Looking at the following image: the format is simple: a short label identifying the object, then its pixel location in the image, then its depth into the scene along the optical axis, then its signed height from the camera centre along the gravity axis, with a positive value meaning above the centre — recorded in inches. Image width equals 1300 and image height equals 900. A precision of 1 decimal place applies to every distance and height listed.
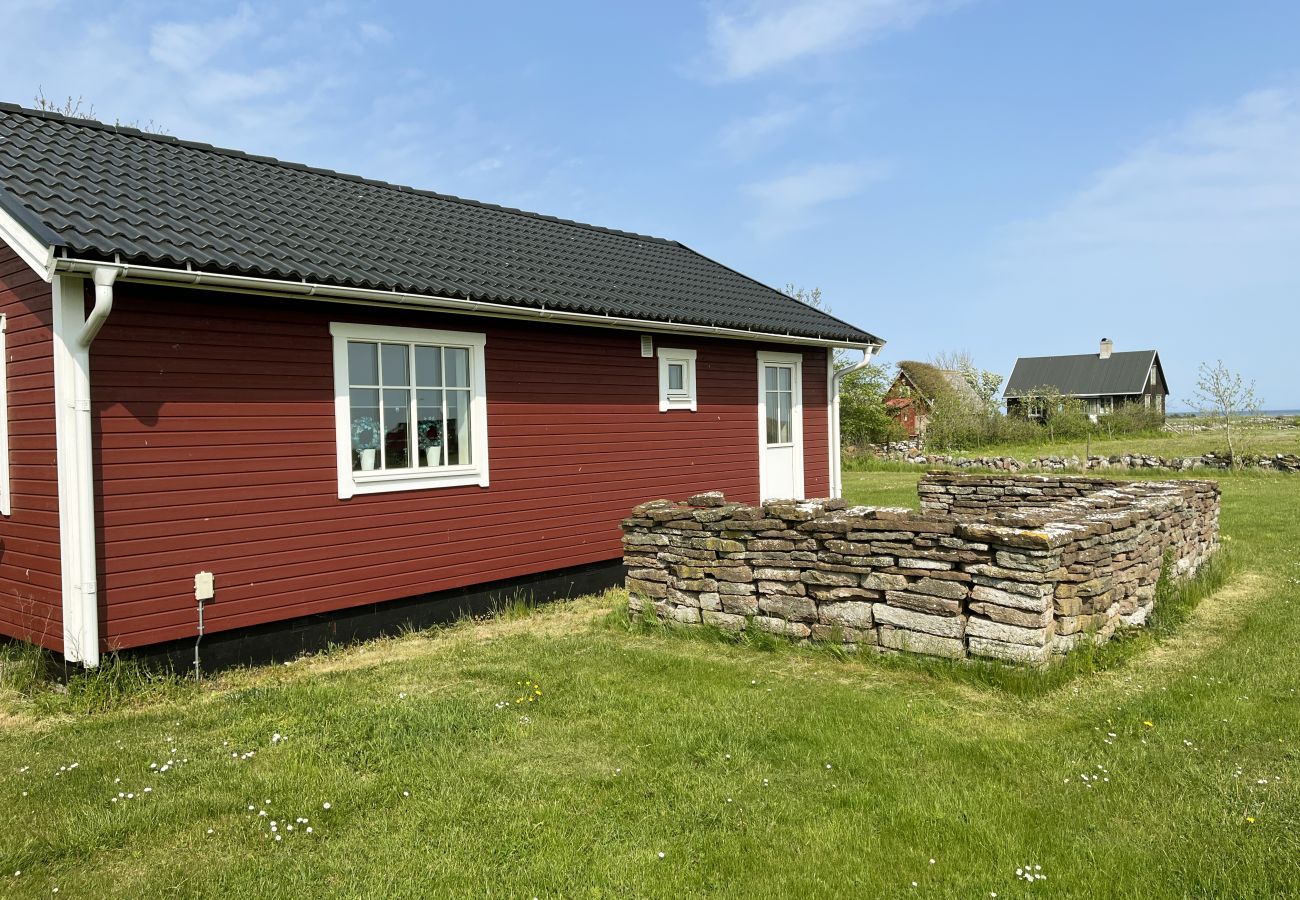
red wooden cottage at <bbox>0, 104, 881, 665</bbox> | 246.8 +12.6
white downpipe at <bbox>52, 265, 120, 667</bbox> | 237.6 -8.8
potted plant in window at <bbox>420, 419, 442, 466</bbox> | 328.5 -3.1
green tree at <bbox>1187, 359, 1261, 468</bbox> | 978.8 +16.2
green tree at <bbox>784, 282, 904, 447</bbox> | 1306.6 +20.5
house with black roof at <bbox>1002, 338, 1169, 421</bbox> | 2233.0 +110.2
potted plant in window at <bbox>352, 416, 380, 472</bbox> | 308.7 -2.4
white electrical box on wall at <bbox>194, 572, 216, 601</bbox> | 263.4 -45.3
